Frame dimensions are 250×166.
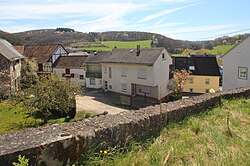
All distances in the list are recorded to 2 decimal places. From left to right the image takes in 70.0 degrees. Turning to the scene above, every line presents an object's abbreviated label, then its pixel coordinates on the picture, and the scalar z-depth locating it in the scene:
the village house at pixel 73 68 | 28.47
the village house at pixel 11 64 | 19.57
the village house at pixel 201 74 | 28.21
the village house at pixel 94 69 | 27.27
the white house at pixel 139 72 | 21.91
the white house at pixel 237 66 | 14.66
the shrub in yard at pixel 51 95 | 12.68
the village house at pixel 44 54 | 29.98
